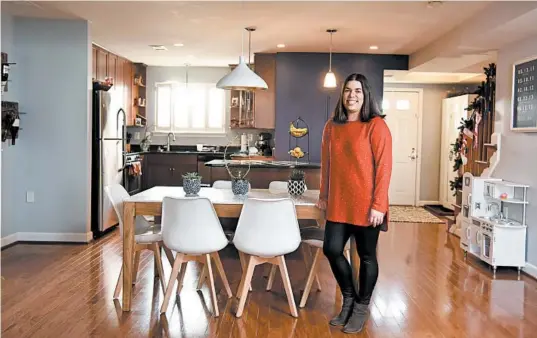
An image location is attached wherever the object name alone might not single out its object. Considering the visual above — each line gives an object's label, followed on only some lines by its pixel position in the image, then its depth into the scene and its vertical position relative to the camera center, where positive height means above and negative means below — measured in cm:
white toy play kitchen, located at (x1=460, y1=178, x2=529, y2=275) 487 -75
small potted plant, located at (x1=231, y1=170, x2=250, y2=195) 396 -36
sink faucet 942 +3
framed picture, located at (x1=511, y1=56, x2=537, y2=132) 469 +41
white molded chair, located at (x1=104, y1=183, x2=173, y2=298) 379 -73
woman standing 305 -25
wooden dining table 354 -50
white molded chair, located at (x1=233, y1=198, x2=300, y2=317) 334 -59
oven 714 -52
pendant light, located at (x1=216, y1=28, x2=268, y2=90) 481 +51
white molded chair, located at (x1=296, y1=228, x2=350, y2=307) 371 -85
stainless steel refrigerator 596 -21
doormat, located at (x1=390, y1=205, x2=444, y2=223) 781 -114
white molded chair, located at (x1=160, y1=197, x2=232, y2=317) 338 -59
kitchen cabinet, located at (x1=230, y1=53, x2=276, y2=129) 754 +57
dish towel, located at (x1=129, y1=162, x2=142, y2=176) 723 -45
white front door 944 +0
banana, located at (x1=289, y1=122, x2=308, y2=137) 606 +7
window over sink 938 +49
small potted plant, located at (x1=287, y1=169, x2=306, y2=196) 402 -34
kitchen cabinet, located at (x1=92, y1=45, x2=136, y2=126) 675 +86
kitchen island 583 -37
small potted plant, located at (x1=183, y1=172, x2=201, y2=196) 386 -34
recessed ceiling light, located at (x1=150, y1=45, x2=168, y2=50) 713 +118
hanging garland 583 +28
